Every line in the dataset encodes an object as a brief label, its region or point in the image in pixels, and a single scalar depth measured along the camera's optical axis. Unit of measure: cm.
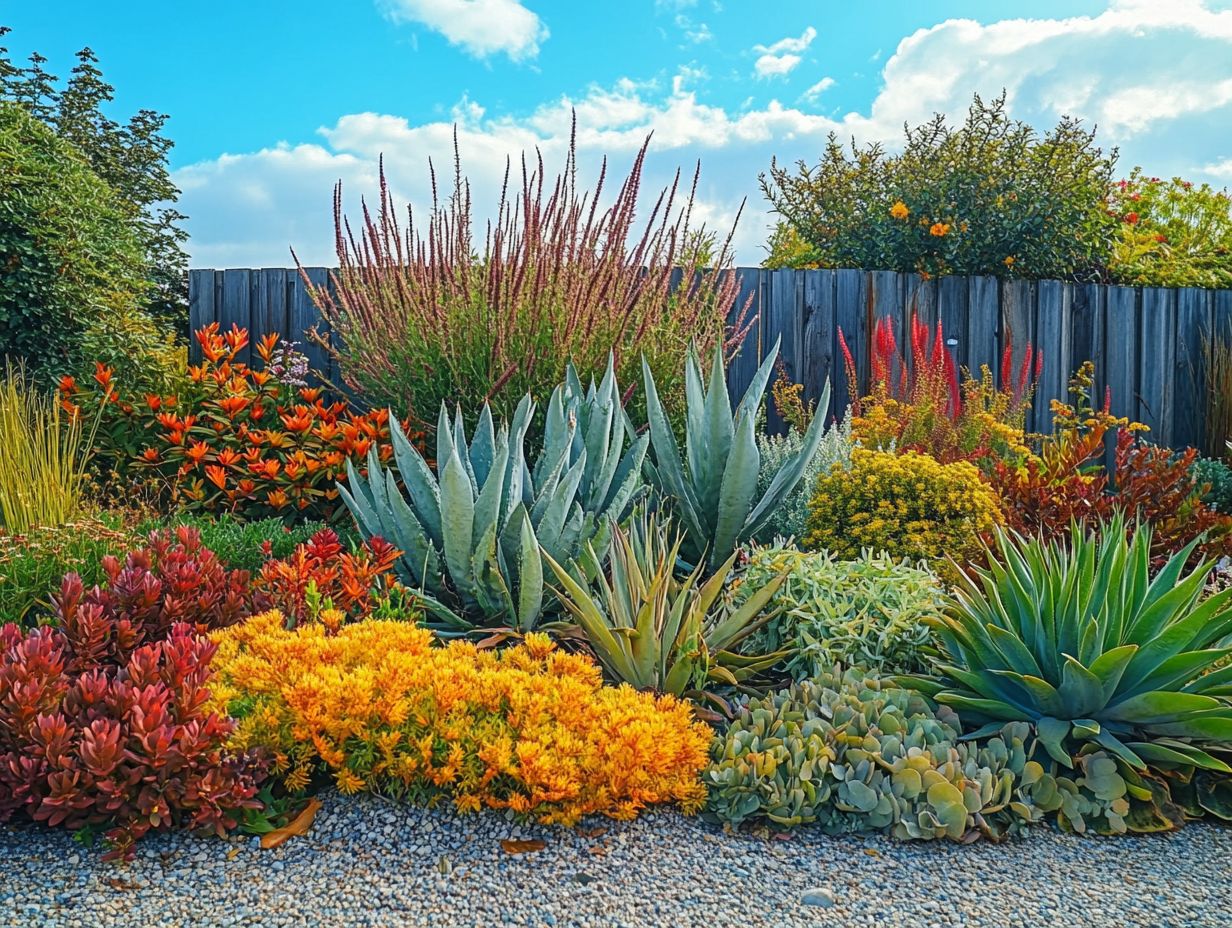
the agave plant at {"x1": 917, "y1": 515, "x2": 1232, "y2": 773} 301
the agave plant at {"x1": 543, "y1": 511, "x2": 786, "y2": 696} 319
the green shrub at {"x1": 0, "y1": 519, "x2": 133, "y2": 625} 409
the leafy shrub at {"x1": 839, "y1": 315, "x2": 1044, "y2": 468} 599
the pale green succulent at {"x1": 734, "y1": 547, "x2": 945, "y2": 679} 354
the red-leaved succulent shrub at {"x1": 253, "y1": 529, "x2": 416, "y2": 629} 339
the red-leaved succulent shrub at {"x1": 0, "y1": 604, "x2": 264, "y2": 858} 243
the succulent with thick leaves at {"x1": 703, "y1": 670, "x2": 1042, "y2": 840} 272
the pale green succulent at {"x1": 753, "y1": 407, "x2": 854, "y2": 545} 505
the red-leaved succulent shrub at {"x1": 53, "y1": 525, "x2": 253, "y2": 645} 315
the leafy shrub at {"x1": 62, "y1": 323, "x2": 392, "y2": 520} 566
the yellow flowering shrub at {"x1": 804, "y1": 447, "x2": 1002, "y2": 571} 450
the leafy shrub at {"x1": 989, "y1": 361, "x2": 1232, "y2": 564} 507
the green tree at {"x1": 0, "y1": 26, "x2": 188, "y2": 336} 1361
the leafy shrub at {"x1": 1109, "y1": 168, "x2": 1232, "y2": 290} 1108
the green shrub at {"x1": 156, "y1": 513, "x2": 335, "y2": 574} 445
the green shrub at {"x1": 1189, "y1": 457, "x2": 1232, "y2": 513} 848
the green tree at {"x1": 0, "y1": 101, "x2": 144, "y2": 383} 671
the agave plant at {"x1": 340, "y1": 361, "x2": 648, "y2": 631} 380
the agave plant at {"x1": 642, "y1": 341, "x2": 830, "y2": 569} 466
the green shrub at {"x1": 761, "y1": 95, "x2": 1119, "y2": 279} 930
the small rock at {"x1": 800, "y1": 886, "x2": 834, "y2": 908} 235
